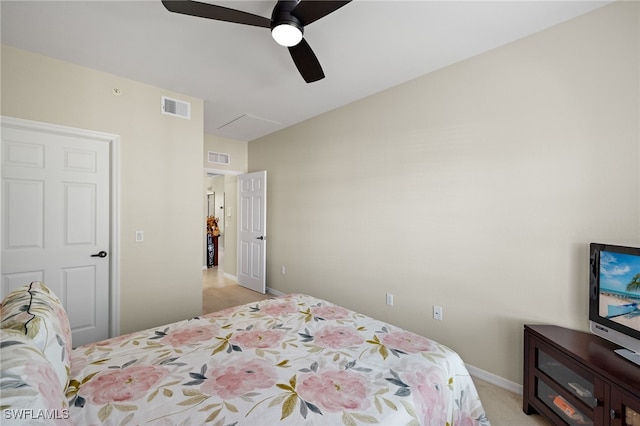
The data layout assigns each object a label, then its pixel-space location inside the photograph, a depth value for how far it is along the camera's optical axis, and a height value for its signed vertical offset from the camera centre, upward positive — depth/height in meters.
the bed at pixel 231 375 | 0.94 -0.72
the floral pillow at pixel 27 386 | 0.57 -0.41
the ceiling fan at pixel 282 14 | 1.46 +1.11
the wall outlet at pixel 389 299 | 2.91 -0.92
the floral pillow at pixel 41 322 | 0.93 -0.40
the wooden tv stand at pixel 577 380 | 1.30 -0.90
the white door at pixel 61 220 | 2.28 -0.09
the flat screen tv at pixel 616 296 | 1.47 -0.46
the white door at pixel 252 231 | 4.51 -0.33
